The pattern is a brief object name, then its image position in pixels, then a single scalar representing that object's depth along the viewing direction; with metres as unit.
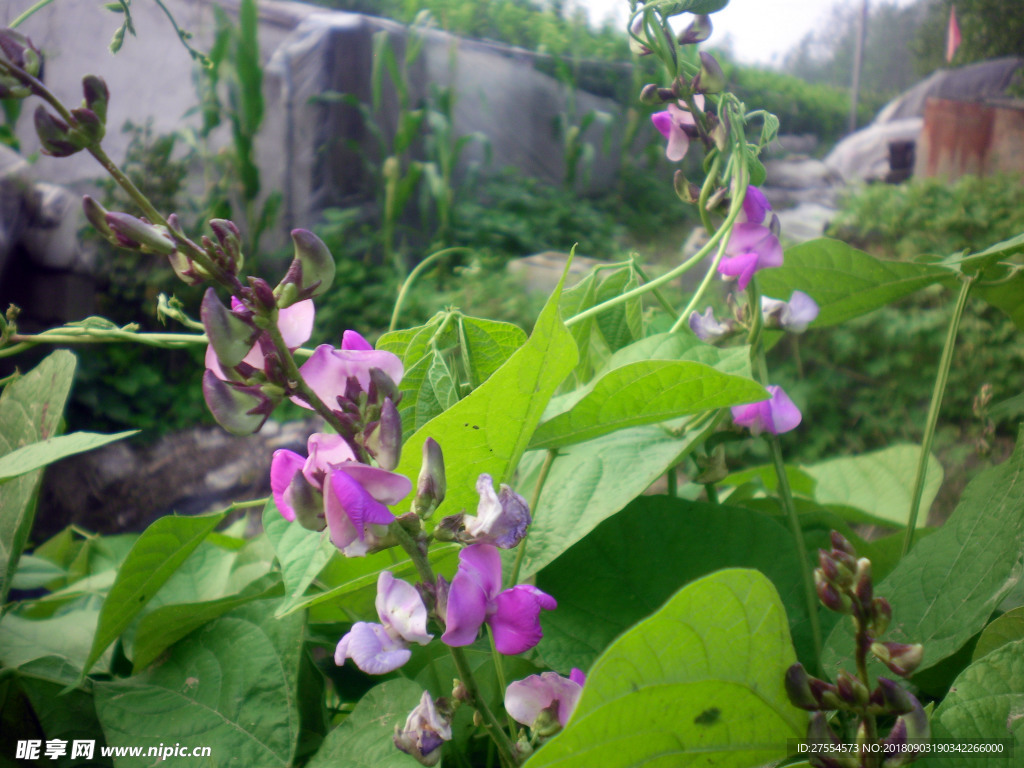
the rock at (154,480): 2.94
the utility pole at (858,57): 9.52
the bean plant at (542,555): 0.21
